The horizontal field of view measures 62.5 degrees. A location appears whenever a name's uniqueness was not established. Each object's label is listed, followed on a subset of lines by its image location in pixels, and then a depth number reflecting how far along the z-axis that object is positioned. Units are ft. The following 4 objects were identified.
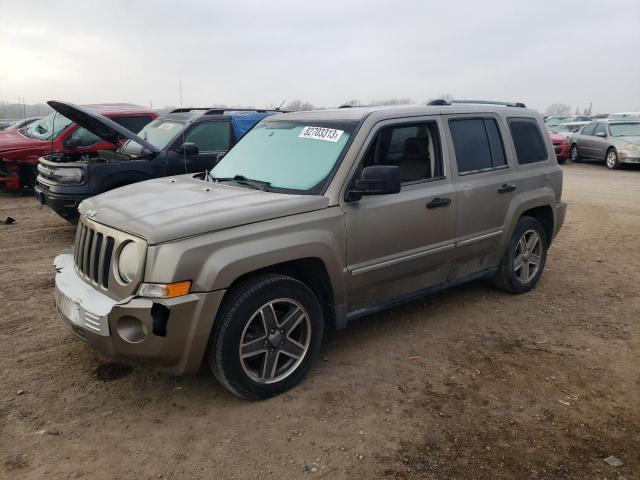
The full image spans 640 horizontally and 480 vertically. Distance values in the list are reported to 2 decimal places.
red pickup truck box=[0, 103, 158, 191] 30.66
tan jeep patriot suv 9.91
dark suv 22.03
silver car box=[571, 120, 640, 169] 54.19
